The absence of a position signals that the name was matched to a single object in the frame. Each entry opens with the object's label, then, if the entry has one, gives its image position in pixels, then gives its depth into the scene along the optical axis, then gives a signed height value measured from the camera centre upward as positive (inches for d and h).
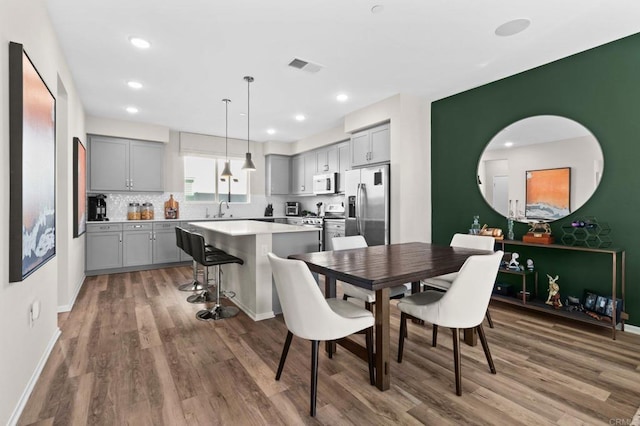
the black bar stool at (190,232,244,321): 123.6 -19.9
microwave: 237.9 +21.9
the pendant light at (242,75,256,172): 158.8 +23.9
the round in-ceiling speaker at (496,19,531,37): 104.0 +62.6
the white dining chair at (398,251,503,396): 75.0 -21.8
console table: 109.3 -29.5
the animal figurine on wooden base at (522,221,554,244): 130.2 -9.0
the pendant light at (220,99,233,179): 177.8 +62.3
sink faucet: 268.8 +3.1
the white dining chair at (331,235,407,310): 100.3 -25.8
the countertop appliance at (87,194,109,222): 207.5 +2.1
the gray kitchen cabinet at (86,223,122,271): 200.7 -22.6
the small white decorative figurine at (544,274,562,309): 127.5 -33.5
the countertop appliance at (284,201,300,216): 287.8 +3.5
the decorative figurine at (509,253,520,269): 136.6 -21.8
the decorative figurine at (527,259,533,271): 137.6 -22.4
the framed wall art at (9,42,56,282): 65.1 +10.1
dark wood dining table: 72.1 -14.1
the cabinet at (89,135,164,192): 209.6 +32.3
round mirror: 125.8 +19.3
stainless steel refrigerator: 174.6 +5.1
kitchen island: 127.3 -17.8
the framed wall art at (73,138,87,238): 148.2 +12.4
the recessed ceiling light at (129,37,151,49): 113.6 +61.7
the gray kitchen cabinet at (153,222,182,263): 222.4 -22.7
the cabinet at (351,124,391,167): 179.0 +39.4
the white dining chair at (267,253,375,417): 69.1 -22.8
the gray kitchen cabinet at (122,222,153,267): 211.8 -22.1
